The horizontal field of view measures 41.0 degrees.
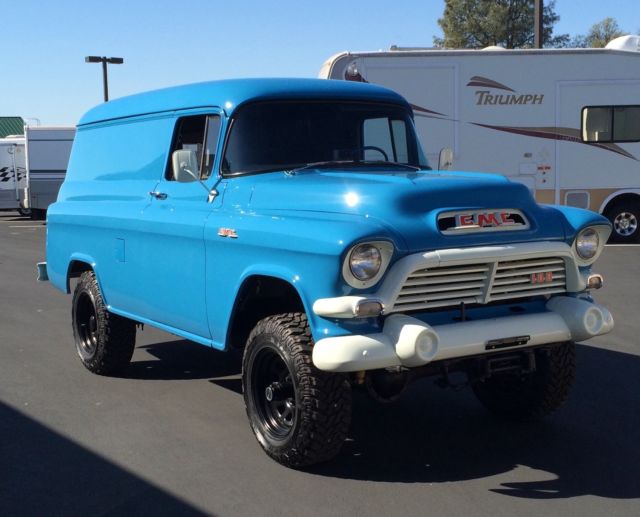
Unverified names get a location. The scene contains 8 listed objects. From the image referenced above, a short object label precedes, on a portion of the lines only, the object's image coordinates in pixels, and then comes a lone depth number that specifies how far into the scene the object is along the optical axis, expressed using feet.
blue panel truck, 14.35
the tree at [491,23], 177.38
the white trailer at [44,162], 88.69
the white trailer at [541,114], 51.31
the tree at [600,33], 213.87
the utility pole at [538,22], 67.62
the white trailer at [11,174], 95.86
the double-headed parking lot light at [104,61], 117.60
